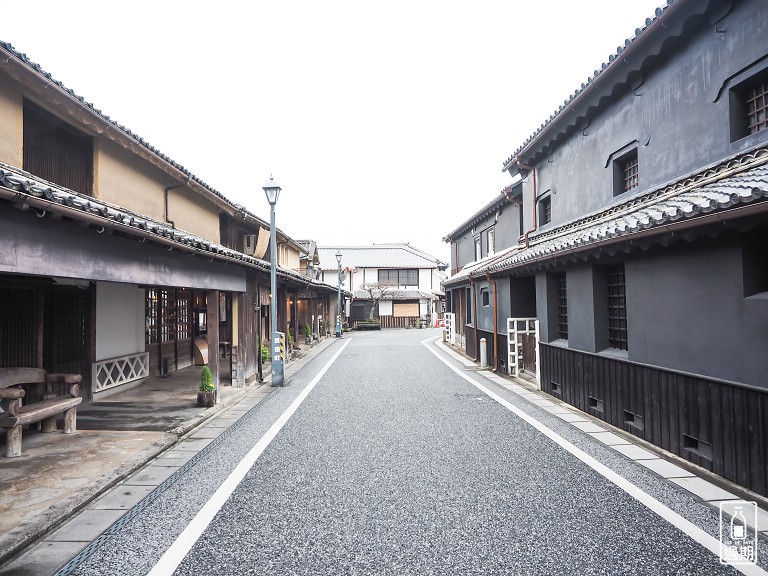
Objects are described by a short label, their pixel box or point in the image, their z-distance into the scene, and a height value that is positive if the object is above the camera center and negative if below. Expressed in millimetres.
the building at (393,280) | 44531 +2754
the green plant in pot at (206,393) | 8305 -1705
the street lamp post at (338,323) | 31588 -1345
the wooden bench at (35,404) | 5480 -1408
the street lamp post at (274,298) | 11344 +228
